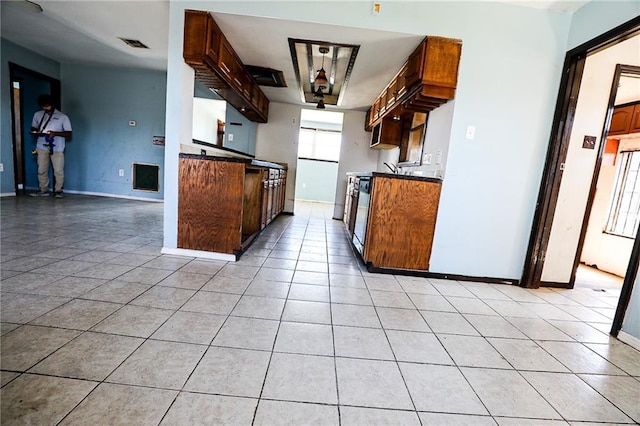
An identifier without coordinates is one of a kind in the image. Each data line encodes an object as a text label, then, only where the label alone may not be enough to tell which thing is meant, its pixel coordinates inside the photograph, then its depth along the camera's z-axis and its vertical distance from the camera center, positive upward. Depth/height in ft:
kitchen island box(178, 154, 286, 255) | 8.28 -1.27
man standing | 15.48 +0.48
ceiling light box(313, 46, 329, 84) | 10.58 +3.53
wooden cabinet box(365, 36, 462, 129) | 7.94 +3.08
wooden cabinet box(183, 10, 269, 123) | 7.89 +3.13
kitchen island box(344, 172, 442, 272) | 8.54 -1.29
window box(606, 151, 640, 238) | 11.22 +0.08
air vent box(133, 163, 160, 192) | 18.37 -1.51
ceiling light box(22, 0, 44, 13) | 10.19 +4.86
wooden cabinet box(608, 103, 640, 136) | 10.51 +2.99
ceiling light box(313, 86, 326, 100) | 13.91 +3.73
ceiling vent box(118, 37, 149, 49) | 12.78 +4.90
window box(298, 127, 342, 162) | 28.07 +2.56
